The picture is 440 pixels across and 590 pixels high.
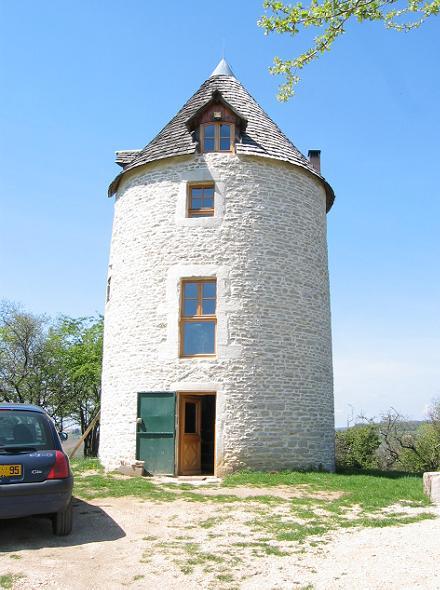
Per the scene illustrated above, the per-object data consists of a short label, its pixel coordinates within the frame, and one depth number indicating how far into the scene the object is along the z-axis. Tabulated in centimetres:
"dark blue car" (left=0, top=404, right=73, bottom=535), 617
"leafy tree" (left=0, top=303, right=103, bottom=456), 2939
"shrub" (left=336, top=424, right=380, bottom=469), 2484
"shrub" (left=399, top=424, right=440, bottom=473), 2584
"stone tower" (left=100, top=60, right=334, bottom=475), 1302
